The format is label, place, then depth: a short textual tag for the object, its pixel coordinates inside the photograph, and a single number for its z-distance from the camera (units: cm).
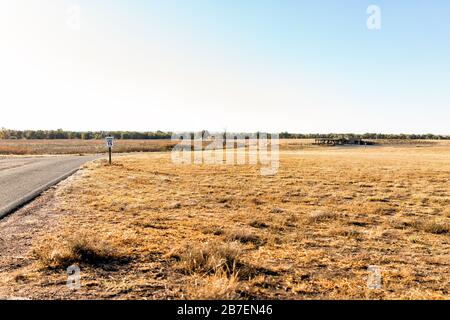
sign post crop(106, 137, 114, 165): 2957
